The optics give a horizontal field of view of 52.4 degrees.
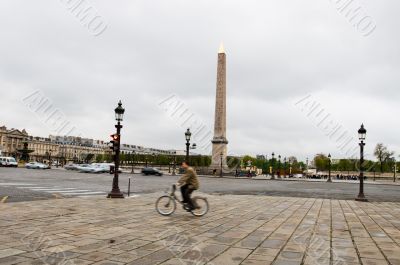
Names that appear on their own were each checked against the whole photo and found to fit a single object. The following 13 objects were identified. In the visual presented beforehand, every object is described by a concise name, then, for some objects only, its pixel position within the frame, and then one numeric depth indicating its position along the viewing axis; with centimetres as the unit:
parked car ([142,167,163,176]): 5947
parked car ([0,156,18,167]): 7262
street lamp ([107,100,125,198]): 1867
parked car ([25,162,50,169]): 7044
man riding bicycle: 1245
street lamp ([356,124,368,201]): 2373
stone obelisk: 5762
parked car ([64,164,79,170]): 7131
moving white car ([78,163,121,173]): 6229
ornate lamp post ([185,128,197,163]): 3173
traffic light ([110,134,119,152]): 1923
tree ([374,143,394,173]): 11012
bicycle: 1263
